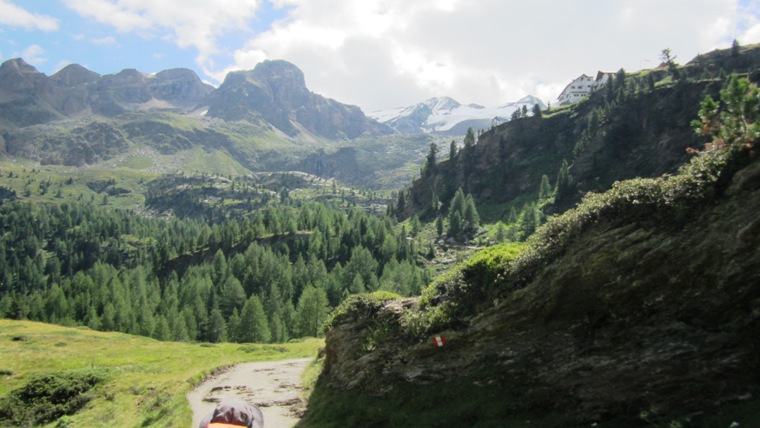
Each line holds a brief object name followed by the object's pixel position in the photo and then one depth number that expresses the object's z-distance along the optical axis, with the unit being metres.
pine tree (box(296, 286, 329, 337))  87.00
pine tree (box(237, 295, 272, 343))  86.00
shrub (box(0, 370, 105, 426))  38.31
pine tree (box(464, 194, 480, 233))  166.00
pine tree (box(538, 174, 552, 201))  159.12
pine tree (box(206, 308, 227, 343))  95.19
